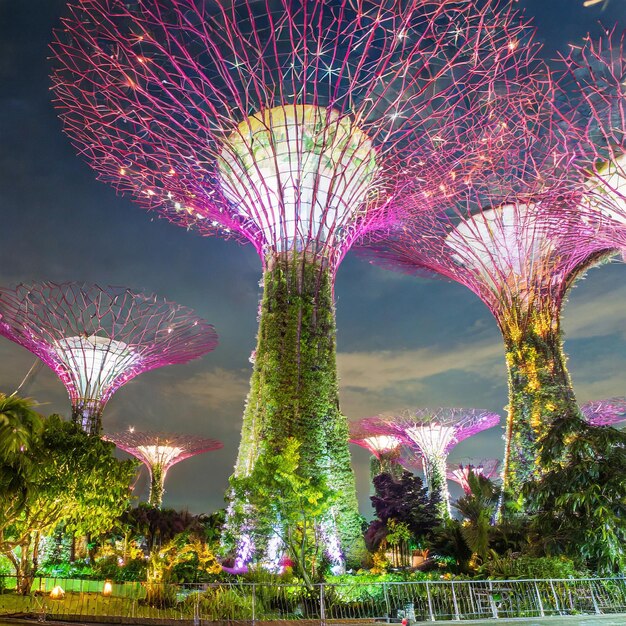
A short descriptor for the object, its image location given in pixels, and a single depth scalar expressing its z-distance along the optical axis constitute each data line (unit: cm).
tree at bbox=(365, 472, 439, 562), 2497
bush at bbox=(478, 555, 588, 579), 1386
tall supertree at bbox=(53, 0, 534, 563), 1628
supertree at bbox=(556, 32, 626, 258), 1648
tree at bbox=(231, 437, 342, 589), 1439
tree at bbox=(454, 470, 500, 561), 1875
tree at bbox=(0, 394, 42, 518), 1215
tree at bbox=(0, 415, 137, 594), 1619
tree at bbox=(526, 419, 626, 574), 1363
